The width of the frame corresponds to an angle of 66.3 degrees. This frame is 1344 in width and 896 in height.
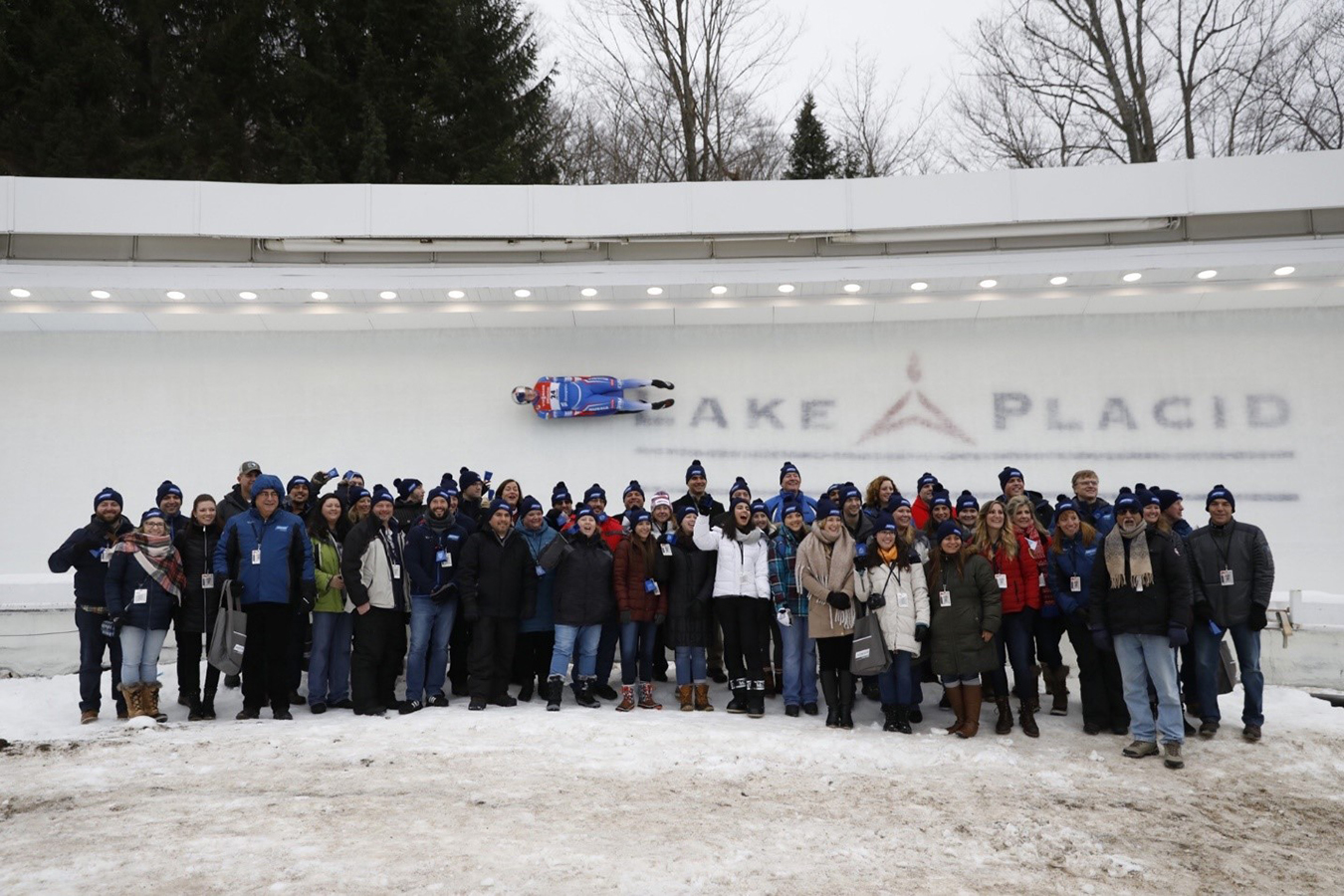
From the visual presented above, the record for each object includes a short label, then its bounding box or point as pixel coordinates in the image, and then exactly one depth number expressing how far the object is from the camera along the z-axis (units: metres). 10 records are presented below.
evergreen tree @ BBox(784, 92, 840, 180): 27.88
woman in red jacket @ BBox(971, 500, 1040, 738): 6.14
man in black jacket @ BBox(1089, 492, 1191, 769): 5.47
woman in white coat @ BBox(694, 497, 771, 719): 6.42
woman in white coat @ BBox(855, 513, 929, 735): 5.97
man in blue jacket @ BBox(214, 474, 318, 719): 6.09
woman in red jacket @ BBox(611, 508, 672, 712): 6.67
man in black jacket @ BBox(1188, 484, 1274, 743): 5.89
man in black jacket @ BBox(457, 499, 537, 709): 6.43
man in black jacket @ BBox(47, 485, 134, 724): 6.14
